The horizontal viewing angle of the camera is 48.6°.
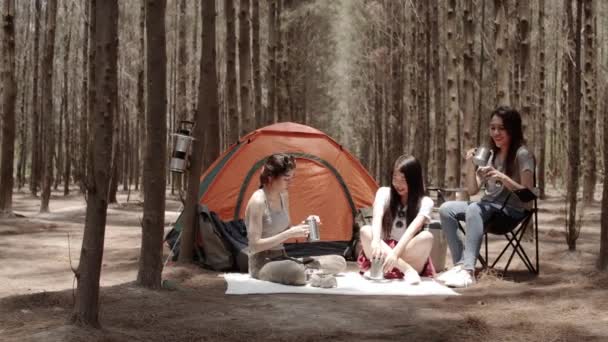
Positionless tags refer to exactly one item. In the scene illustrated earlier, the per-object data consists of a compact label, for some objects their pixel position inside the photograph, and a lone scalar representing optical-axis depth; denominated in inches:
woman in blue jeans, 250.1
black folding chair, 248.7
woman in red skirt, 253.4
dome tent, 327.9
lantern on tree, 261.3
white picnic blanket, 235.5
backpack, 287.6
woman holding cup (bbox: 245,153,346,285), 246.1
